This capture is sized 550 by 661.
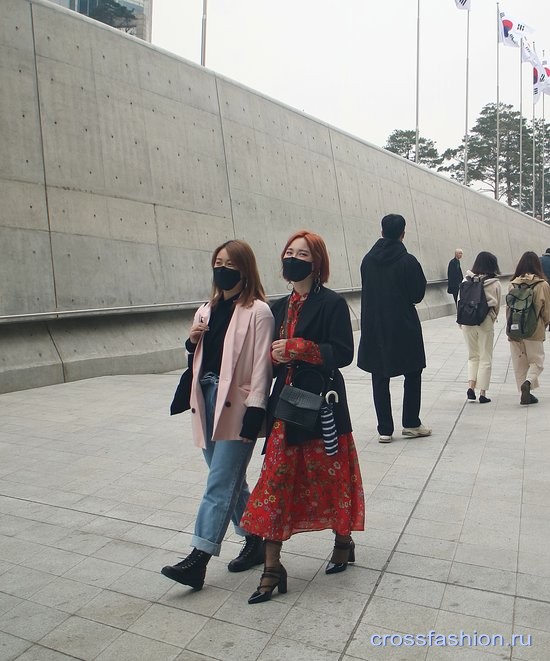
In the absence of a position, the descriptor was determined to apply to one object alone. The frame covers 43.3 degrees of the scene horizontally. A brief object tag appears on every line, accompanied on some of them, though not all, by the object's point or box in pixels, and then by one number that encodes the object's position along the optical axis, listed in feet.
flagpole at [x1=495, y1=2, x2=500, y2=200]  126.00
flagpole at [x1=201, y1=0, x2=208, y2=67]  48.11
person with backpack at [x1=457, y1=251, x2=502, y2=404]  25.02
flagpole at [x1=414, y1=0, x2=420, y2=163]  96.90
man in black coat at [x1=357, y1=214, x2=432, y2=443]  20.11
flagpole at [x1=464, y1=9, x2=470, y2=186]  114.21
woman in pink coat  10.66
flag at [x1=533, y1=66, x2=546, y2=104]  133.39
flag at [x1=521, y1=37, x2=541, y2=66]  124.36
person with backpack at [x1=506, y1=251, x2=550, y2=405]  25.07
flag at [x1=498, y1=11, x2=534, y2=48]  119.34
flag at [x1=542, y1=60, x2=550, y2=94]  134.00
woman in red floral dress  10.51
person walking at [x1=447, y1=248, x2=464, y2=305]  61.57
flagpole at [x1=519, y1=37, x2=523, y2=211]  141.80
